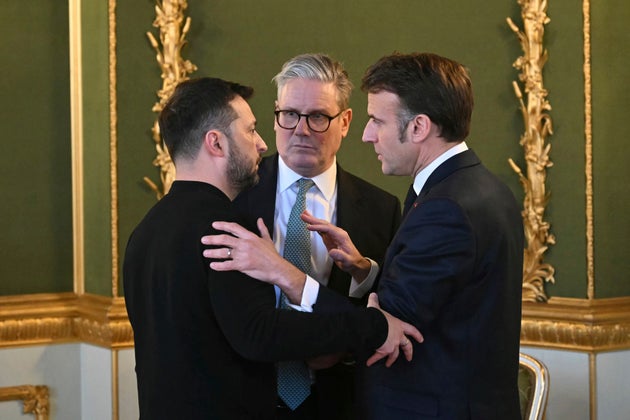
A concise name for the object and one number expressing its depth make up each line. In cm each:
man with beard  224
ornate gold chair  322
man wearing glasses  292
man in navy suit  235
